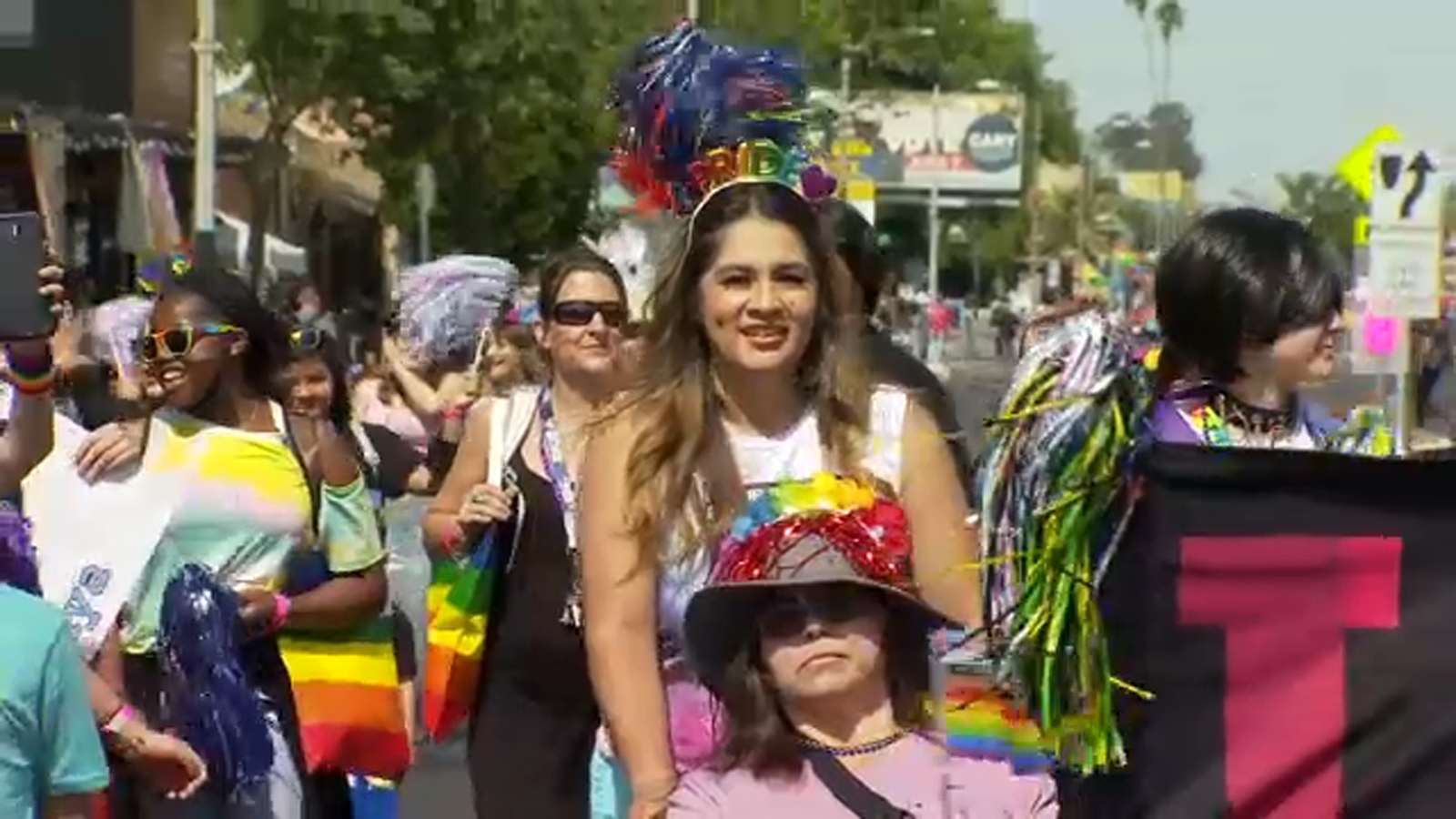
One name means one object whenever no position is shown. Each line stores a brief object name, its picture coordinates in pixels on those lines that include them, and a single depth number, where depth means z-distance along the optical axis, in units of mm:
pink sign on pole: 19156
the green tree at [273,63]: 31484
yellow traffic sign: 17719
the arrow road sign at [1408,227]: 17406
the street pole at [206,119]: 26875
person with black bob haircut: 4742
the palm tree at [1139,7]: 96688
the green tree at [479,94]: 32594
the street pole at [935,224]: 58531
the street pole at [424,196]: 30688
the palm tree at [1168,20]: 101875
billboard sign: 82875
